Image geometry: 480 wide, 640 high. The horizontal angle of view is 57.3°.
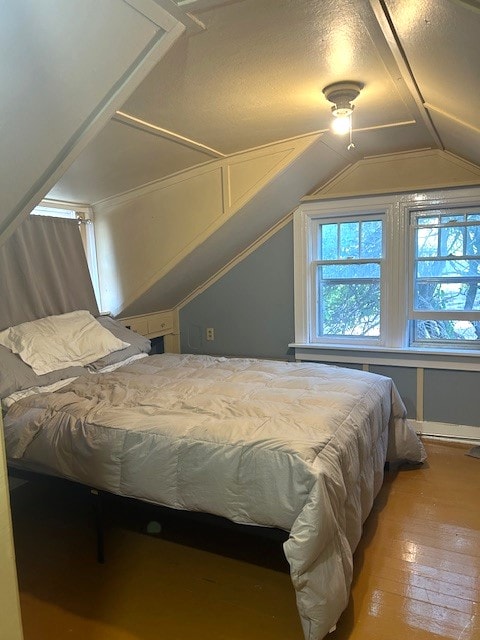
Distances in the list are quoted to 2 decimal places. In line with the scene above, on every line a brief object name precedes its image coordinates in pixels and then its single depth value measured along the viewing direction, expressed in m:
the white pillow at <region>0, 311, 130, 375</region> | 2.62
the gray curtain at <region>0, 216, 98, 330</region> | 2.83
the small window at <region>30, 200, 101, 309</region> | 3.29
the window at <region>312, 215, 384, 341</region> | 3.50
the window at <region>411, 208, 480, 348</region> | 3.21
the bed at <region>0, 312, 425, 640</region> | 1.60
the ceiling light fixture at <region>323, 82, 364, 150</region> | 2.00
